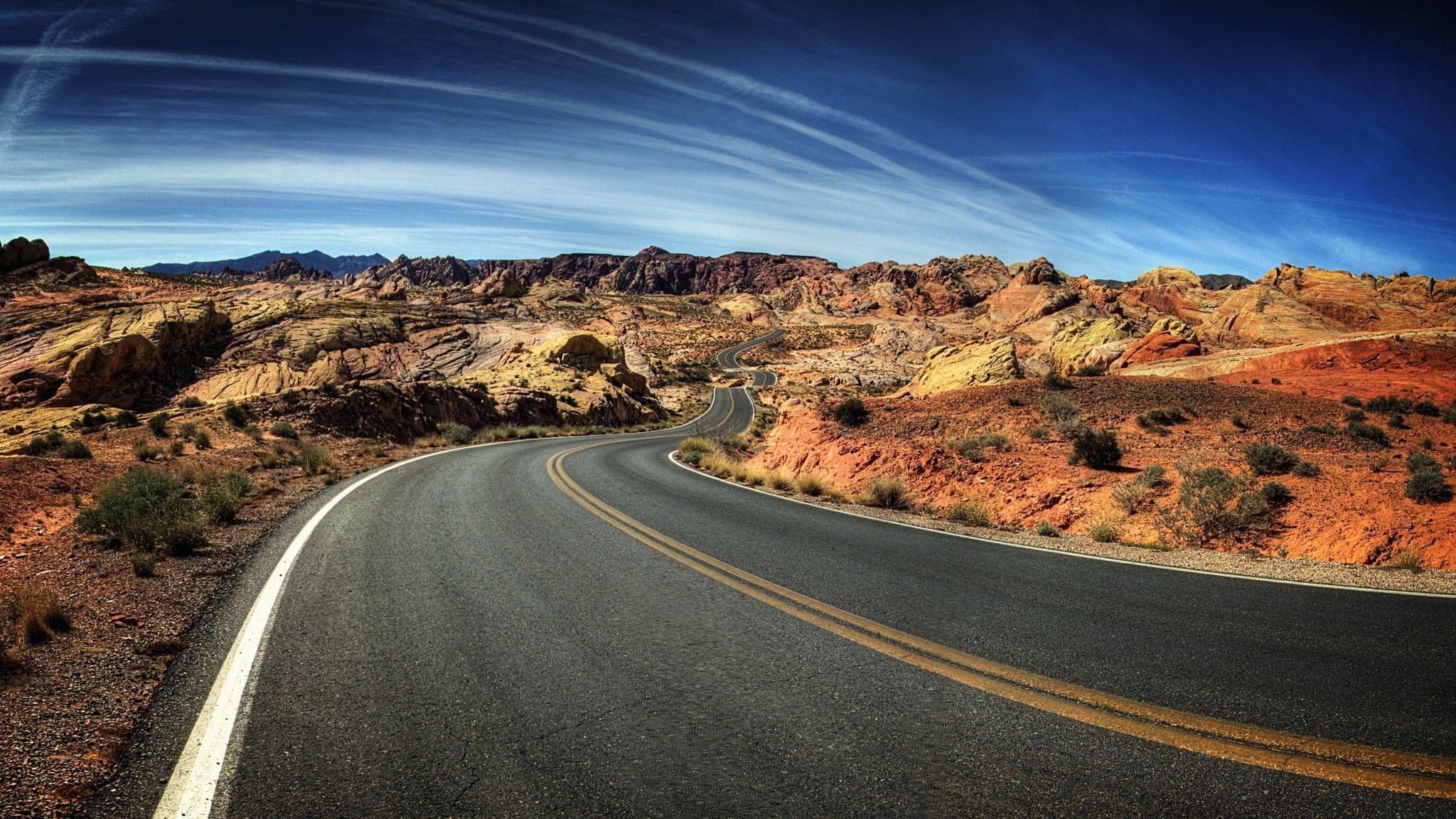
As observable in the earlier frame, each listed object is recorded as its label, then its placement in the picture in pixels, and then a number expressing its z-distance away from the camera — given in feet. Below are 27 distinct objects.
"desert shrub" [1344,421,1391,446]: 49.01
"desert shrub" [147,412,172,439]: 52.16
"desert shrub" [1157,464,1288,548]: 31.30
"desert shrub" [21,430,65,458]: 47.01
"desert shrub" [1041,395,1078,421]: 59.62
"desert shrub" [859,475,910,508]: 37.96
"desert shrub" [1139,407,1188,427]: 56.29
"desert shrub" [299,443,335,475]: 42.60
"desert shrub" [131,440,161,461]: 42.34
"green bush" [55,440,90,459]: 44.42
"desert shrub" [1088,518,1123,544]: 29.37
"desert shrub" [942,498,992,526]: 32.22
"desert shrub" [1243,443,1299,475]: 39.19
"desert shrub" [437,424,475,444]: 70.54
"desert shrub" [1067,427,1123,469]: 45.55
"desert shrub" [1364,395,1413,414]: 59.36
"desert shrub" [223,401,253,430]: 59.11
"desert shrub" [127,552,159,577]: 18.45
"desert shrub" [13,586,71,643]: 13.48
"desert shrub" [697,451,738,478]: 50.29
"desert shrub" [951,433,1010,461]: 50.34
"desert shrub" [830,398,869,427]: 65.87
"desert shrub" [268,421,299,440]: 58.03
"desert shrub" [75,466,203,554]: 20.92
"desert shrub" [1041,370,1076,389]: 69.46
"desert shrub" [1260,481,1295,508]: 32.89
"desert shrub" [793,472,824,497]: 41.57
